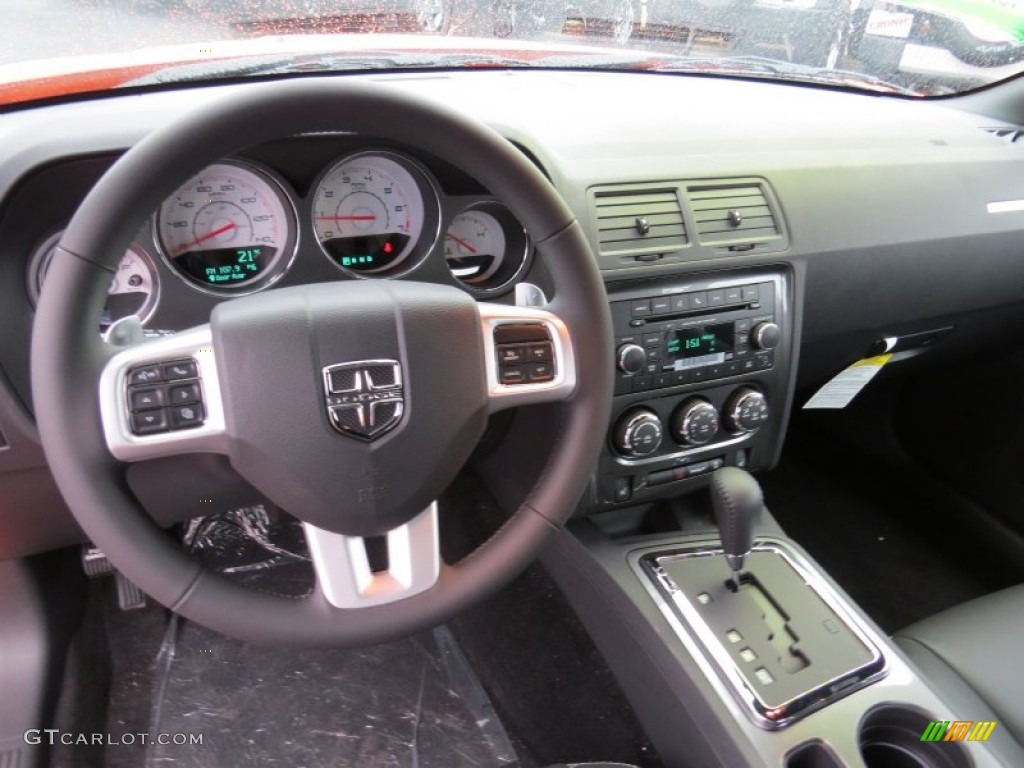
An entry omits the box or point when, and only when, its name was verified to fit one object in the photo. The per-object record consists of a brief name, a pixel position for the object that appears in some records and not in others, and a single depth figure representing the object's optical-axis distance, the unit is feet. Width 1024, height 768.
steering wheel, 2.46
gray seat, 3.62
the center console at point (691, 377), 4.29
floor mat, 4.73
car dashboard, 3.33
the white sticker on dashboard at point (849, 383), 5.72
